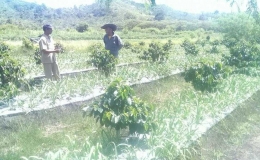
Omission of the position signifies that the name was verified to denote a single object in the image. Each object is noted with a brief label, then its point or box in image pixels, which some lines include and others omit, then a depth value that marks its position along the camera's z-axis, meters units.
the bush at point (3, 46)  14.31
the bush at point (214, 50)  25.52
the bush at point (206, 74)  7.48
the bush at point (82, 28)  66.62
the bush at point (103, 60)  9.08
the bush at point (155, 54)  14.11
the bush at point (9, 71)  6.58
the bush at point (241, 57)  13.21
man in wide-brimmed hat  8.98
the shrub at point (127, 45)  28.63
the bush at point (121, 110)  4.32
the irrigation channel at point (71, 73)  9.61
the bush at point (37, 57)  12.83
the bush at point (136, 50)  24.21
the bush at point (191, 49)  20.14
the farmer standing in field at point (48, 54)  7.86
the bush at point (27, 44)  24.51
